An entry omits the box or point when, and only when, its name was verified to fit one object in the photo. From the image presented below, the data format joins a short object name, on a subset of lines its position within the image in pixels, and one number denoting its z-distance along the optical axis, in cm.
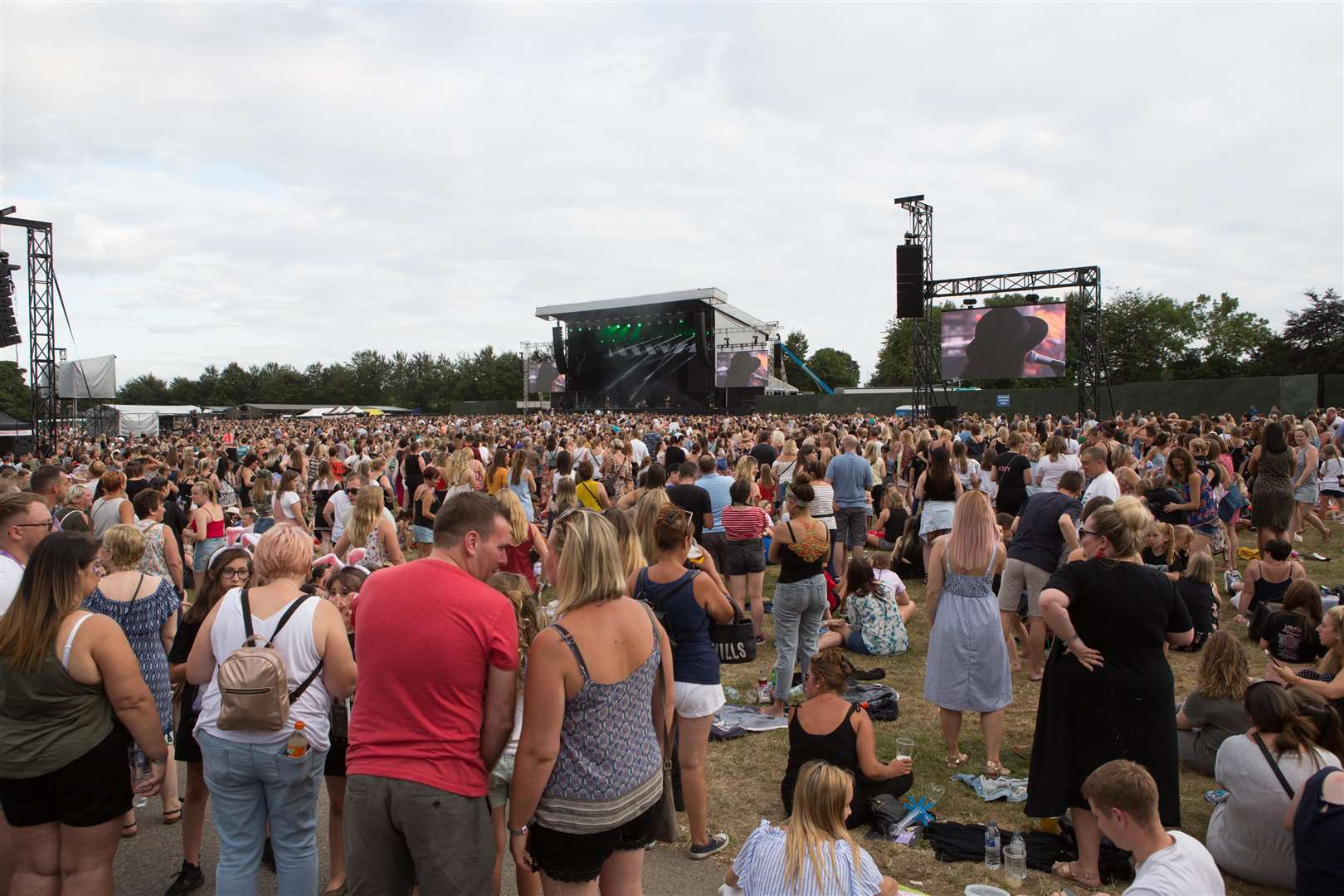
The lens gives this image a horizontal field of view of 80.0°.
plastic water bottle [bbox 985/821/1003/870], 357
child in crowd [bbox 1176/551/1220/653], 598
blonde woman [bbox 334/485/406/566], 596
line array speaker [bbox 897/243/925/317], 2103
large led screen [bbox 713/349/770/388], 4053
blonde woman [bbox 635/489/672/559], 366
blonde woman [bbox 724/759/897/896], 260
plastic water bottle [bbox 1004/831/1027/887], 343
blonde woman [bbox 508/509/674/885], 213
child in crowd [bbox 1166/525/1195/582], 725
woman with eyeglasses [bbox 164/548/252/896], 322
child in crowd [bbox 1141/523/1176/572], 681
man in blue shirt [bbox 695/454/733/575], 754
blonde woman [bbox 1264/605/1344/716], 384
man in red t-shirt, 209
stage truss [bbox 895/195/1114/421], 2058
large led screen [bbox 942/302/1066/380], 2355
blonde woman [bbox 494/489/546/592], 499
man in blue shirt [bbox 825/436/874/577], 806
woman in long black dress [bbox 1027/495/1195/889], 333
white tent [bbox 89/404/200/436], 3256
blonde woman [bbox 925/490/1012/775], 432
